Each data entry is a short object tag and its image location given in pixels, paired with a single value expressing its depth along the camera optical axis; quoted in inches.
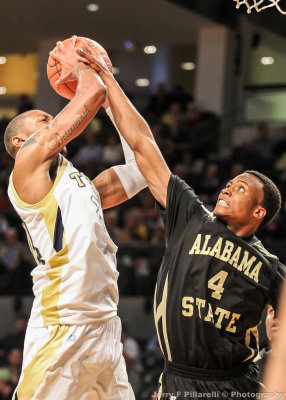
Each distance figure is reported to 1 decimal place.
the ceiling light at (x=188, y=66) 734.1
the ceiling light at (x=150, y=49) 636.7
